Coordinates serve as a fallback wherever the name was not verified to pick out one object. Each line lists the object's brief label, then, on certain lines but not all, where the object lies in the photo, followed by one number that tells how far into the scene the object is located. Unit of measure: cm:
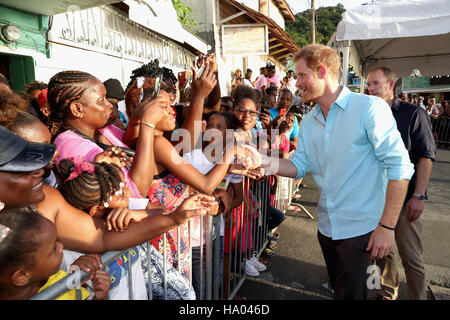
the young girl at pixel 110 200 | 152
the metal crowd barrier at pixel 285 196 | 508
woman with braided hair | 183
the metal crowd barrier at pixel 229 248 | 145
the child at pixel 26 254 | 107
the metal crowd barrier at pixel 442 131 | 1384
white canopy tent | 380
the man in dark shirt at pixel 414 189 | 274
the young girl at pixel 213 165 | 238
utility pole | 2210
